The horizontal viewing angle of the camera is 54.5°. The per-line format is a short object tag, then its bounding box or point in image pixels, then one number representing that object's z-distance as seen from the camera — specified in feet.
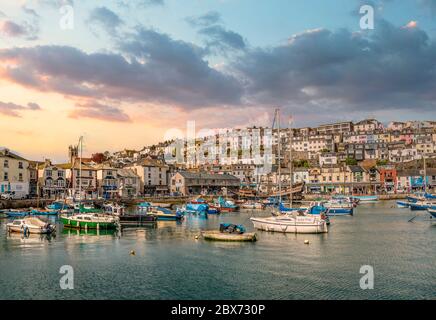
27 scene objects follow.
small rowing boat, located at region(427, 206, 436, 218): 200.02
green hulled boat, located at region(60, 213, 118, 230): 177.27
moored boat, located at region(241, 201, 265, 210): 315.88
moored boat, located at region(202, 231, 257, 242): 142.57
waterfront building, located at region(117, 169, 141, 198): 406.00
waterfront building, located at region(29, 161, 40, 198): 364.50
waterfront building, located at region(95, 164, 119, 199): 396.78
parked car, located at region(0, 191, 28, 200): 311.09
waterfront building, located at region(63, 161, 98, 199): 383.04
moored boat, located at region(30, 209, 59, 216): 253.65
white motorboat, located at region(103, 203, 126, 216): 215.65
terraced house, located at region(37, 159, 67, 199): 367.66
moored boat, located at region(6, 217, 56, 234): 163.12
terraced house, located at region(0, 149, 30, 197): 316.40
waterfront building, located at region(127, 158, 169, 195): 435.94
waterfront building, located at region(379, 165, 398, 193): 487.61
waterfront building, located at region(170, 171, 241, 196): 435.53
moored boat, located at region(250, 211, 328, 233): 162.30
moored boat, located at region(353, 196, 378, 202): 405.76
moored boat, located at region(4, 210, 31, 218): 244.01
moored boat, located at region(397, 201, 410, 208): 310.35
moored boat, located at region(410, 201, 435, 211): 277.23
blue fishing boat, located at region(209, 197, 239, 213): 294.35
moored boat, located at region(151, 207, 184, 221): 222.48
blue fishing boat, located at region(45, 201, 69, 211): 262.49
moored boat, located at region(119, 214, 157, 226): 198.18
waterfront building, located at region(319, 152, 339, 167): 568.65
